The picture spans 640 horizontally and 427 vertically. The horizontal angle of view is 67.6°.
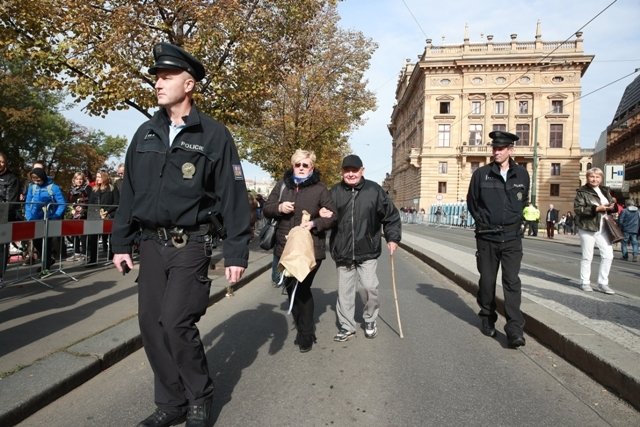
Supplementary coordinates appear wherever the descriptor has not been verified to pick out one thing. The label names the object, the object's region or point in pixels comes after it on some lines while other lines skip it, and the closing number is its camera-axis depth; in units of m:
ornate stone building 59.72
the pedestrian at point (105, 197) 9.48
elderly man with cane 4.77
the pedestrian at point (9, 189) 6.79
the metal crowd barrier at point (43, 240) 6.34
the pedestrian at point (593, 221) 7.31
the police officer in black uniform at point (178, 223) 2.71
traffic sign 23.47
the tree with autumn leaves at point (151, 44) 8.28
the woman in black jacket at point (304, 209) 4.46
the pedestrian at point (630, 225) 14.72
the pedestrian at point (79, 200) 8.93
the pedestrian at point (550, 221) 27.96
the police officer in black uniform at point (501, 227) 4.67
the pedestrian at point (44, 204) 7.54
